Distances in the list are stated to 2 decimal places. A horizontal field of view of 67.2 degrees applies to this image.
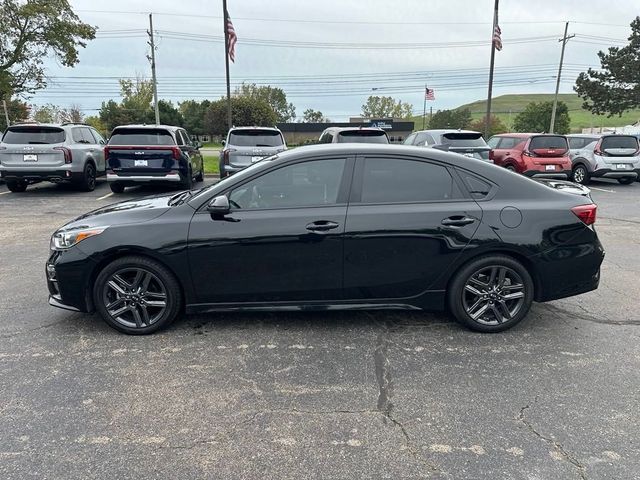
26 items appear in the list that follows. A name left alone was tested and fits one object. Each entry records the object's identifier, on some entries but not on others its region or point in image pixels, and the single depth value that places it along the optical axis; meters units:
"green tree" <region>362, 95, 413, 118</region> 101.44
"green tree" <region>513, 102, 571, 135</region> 53.31
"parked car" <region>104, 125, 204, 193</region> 11.07
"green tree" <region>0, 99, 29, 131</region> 52.79
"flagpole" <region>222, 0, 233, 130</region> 20.59
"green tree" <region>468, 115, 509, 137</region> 69.21
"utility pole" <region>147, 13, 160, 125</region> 32.72
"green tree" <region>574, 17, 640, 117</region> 44.12
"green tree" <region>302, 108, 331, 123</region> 112.50
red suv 13.93
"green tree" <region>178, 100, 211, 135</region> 68.04
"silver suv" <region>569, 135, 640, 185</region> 14.55
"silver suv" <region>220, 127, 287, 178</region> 11.66
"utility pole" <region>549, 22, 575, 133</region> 42.34
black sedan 3.83
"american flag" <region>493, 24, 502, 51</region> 21.56
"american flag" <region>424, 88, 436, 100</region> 37.16
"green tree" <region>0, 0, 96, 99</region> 20.08
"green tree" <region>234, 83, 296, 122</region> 89.06
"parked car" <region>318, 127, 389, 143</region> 12.32
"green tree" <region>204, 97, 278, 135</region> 56.91
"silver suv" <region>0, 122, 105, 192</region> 11.05
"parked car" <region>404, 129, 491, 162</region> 12.31
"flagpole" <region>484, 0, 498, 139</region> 21.95
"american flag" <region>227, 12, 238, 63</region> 20.72
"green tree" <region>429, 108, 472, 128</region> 70.66
